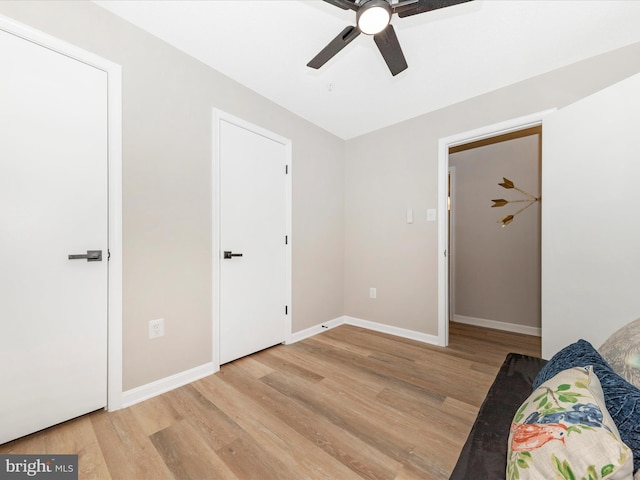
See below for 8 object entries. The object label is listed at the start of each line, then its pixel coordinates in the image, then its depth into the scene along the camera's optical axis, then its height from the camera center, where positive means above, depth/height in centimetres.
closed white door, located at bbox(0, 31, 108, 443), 141 +1
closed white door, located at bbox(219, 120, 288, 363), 234 -2
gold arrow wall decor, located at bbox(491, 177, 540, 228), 316 +46
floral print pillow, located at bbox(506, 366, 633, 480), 51 -42
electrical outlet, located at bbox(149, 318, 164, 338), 188 -63
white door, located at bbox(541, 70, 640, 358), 167 +15
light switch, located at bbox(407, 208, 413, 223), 305 +27
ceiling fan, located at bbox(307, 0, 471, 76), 130 +112
